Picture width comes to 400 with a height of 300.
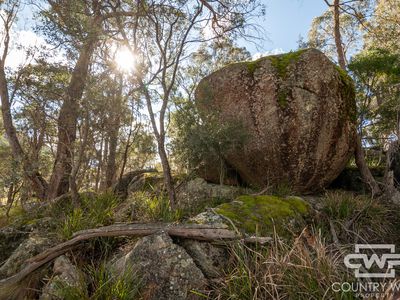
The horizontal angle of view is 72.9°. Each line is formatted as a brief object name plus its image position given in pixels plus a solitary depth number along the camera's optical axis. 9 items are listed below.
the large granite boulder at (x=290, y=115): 7.88
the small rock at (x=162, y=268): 2.90
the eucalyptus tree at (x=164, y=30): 6.89
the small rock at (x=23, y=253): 3.64
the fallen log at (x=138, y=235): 3.26
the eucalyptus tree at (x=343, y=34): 8.58
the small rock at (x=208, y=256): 3.18
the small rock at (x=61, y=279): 2.78
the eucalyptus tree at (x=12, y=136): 8.55
